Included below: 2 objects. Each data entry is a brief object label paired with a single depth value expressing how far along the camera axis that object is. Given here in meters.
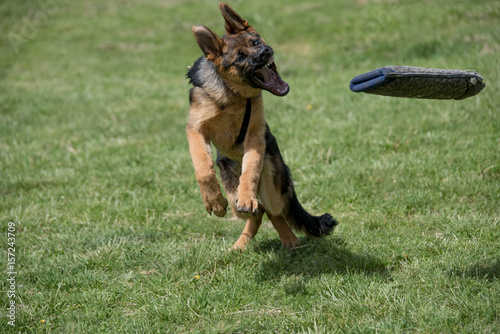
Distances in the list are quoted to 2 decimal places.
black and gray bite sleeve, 6.49
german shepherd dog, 7.88
